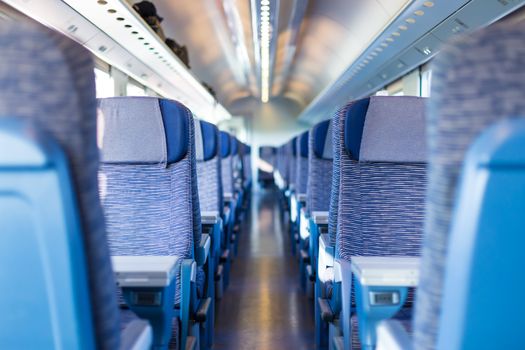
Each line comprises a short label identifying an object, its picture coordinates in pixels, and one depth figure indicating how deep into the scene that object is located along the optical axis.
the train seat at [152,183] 1.94
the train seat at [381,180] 1.98
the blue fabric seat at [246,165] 9.82
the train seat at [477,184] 0.81
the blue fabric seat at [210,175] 3.18
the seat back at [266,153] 17.19
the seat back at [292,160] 6.26
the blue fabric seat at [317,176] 3.33
